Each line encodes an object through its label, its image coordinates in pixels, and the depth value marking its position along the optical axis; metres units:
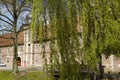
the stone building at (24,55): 16.74
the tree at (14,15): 13.68
